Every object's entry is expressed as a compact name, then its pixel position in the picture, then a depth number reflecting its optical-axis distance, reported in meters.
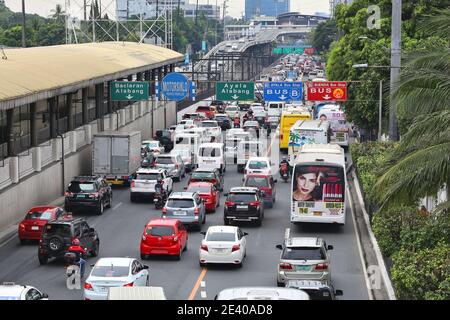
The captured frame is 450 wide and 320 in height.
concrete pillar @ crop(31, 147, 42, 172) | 45.41
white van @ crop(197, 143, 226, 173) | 56.62
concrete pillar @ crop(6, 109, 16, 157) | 42.59
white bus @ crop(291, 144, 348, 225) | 38.16
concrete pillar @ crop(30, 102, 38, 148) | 46.12
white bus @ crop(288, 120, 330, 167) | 55.91
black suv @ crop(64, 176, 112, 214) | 43.19
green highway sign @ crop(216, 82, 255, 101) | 67.00
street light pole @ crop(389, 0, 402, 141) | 42.72
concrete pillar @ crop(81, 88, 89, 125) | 57.73
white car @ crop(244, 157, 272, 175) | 52.06
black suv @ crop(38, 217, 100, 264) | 31.95
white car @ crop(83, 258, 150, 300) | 25.33
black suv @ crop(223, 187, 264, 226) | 40.09
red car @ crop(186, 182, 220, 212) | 44.31
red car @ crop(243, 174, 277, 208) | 46.12
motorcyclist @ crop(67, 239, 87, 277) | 29.25
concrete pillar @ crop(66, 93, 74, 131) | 54.06
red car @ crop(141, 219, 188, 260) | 32.88
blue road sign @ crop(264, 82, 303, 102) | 67.38
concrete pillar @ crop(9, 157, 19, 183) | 41.81
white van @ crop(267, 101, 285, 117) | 90.76
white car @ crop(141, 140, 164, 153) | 62.69
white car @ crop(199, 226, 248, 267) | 31.62
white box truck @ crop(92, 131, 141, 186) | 51.38
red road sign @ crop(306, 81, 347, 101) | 60.94
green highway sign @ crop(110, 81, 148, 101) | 62.62
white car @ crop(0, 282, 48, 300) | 21.44
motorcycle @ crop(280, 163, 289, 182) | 55.28
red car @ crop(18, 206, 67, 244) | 35.91
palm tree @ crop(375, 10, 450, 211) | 20.83
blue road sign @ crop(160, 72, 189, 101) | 65.06
